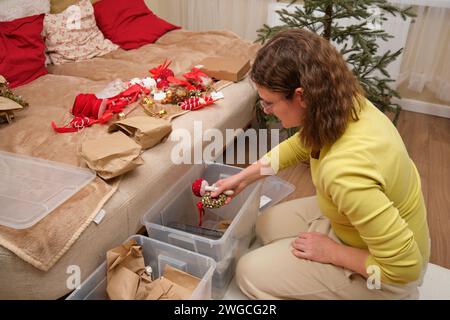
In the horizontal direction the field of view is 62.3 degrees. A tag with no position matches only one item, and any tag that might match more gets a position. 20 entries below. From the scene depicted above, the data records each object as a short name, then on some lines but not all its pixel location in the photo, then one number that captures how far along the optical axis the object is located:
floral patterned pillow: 2.07
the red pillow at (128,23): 2.37
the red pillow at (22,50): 1.78
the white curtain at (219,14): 2.80
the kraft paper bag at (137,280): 1.06
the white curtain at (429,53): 2.40
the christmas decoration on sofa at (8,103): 1.44
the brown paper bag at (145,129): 1.36
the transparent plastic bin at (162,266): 1.04
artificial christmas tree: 1.77
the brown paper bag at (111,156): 1.19
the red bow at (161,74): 1.84
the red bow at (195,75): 1.86
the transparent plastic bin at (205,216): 1.16
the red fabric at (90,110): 1.47
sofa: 0.98
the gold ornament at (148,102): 1.64
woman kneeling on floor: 0.84
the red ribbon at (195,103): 1.70
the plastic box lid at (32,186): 1.04
